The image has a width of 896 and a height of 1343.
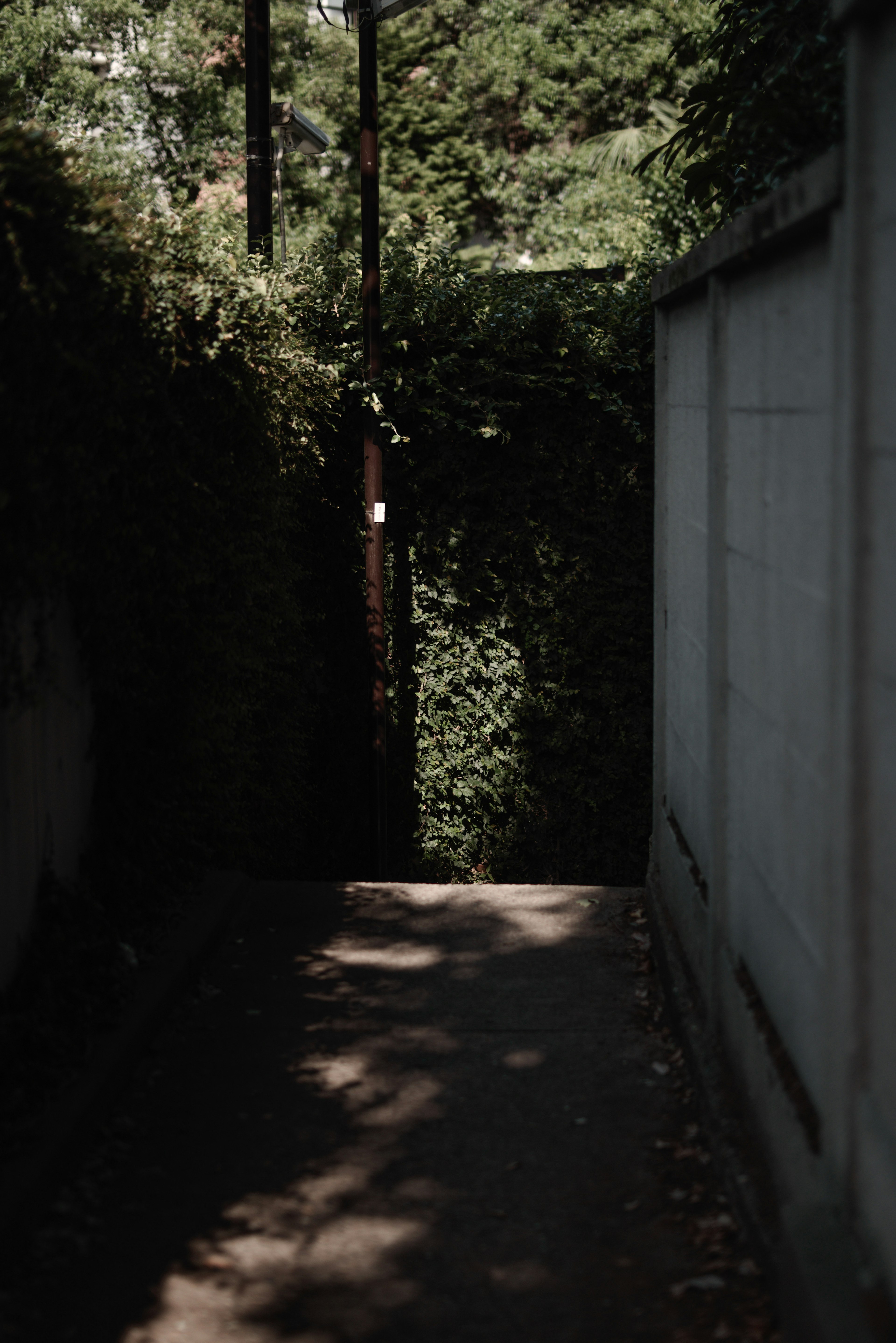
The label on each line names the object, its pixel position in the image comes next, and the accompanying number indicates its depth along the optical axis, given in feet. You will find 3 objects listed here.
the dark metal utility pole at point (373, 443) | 25.91
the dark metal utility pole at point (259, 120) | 27.09
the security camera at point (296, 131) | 31.12
